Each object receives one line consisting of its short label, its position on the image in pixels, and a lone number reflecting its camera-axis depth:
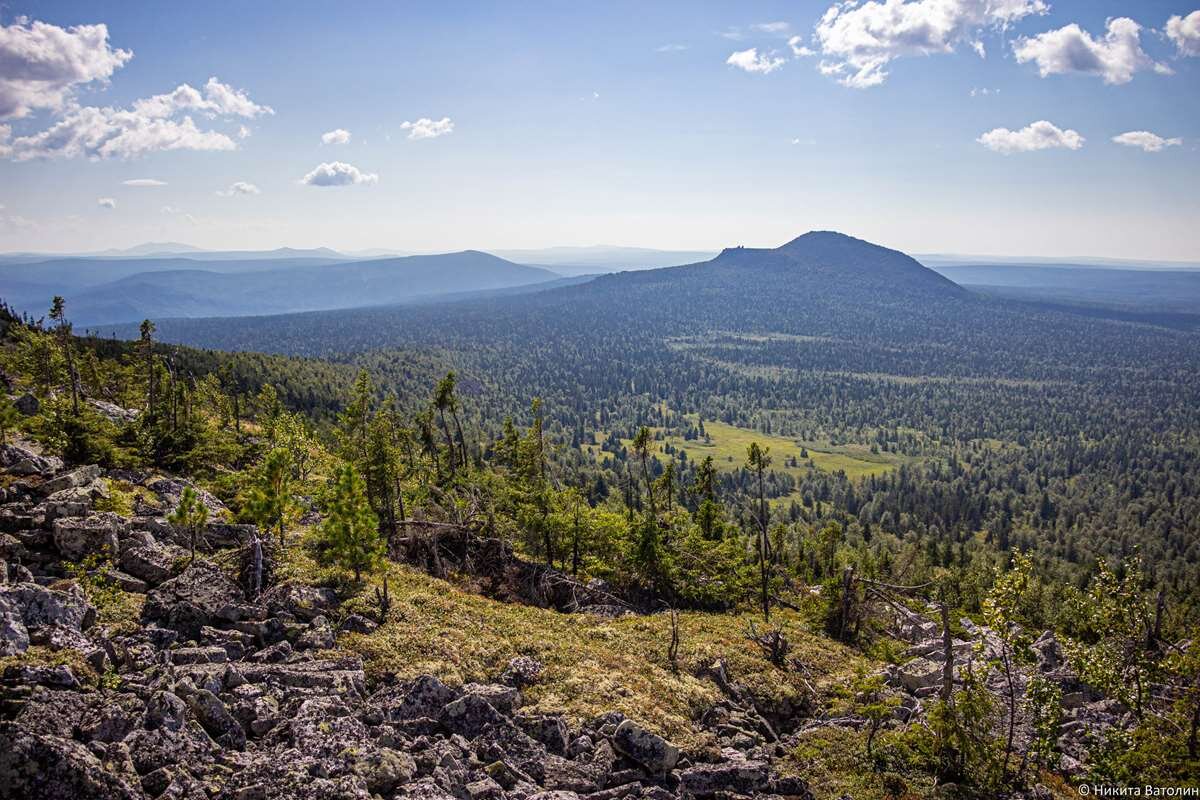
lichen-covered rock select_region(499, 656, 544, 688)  25.54
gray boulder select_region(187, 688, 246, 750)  17.09
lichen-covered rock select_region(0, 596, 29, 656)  17.03
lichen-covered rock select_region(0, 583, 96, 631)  18.81
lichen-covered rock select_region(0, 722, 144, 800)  13.35
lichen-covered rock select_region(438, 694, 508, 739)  21.25
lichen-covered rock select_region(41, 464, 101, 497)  29.69
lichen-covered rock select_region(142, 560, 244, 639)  23.03
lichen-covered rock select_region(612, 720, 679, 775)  21.30
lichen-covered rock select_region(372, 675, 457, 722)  21.22
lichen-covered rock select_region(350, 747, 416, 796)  16.58
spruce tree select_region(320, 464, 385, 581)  30.66
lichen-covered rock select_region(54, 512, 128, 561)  25.03
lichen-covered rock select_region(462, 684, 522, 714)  22.86
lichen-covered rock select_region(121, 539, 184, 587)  25.78
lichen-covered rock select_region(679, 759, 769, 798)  21.06
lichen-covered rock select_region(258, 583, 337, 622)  25.88
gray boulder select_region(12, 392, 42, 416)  50.66
